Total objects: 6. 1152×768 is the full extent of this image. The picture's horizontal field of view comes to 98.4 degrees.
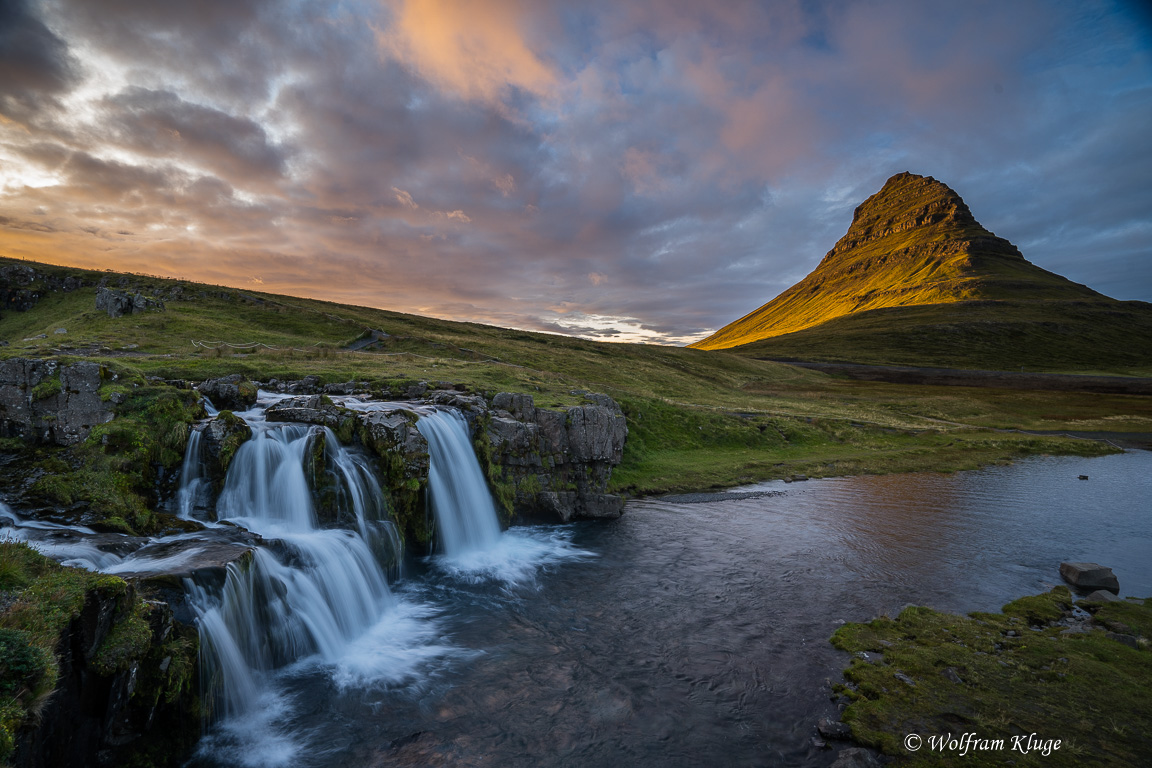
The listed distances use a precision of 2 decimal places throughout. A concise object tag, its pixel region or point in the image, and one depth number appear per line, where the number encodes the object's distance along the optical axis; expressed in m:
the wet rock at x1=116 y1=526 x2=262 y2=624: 10.26
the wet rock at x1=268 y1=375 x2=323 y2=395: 27.67
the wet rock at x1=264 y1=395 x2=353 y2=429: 18.91
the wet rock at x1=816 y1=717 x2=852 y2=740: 10.11
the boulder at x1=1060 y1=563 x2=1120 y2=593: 16.81
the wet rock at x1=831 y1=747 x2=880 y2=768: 9.22
